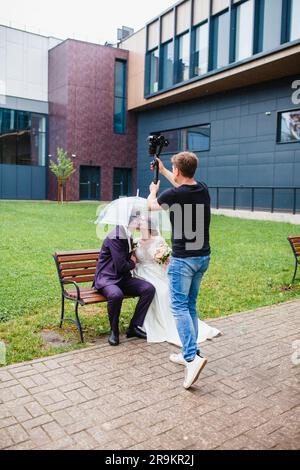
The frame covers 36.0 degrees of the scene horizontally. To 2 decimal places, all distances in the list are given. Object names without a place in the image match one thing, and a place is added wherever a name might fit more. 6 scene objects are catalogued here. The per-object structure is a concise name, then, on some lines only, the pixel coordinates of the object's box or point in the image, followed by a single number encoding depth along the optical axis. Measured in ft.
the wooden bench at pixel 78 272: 16.83
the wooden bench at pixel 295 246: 27.10
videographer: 12.85
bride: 16.99
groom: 16.35
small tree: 98.22
